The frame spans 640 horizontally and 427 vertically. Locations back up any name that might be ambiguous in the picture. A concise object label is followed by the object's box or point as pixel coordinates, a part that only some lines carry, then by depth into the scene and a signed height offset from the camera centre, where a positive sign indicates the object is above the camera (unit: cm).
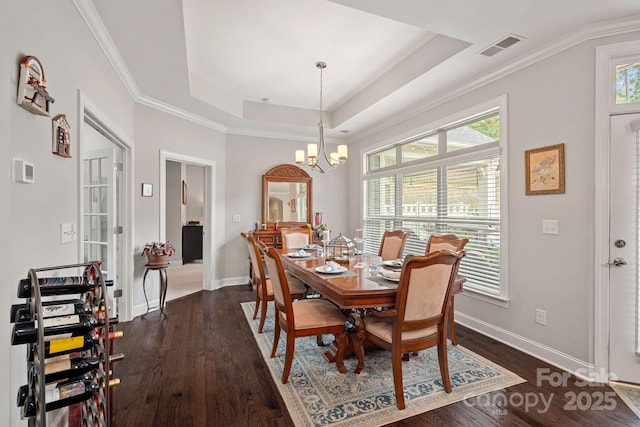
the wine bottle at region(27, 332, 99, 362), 114 -52
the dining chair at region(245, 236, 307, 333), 306 -77
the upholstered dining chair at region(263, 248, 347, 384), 221 -81
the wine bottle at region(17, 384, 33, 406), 110 -67
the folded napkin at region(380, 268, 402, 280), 225 -48
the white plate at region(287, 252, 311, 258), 323 -47
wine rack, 106 -53
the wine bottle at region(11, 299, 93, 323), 119 -41
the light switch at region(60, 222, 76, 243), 185 -12
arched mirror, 550 +31
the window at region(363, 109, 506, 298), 320 +27
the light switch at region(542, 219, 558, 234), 259 -13
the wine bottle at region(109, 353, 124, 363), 146 -71
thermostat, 138 +20
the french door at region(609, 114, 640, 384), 222 -28
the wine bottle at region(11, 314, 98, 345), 105 -44
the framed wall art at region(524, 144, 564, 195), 255 +37
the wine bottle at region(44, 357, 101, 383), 117 -62
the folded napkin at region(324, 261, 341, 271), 249 -46
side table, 374 -86
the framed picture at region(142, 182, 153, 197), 384 +30
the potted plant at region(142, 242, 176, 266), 372 -50
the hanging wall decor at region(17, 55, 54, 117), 141 +60
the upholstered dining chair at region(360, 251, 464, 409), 192 -66
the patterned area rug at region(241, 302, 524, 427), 192 -127
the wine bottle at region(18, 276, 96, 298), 119 -31
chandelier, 360 +71
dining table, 196 -51
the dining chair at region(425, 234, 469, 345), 288 -33
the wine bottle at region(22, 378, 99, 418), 109 -69
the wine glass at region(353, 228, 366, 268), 278 -28
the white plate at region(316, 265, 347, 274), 245 -48
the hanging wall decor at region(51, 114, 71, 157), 175 +46
